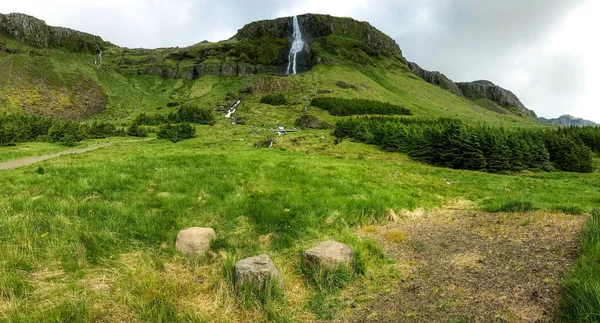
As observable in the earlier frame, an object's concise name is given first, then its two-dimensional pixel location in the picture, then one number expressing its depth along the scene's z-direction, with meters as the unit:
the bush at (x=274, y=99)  116.88
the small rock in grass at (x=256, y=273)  7.27
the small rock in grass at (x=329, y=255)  8.59
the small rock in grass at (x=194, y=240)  9.12
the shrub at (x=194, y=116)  92.97
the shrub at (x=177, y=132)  67.01
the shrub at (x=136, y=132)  72.06
